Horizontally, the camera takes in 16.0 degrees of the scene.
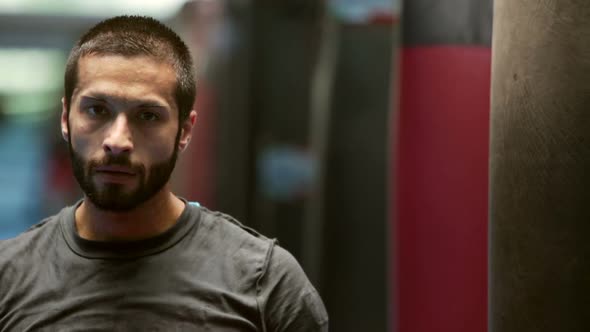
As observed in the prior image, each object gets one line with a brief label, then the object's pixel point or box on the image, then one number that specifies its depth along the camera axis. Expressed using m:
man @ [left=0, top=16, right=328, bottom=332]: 2.47
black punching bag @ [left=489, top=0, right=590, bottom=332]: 2.36
